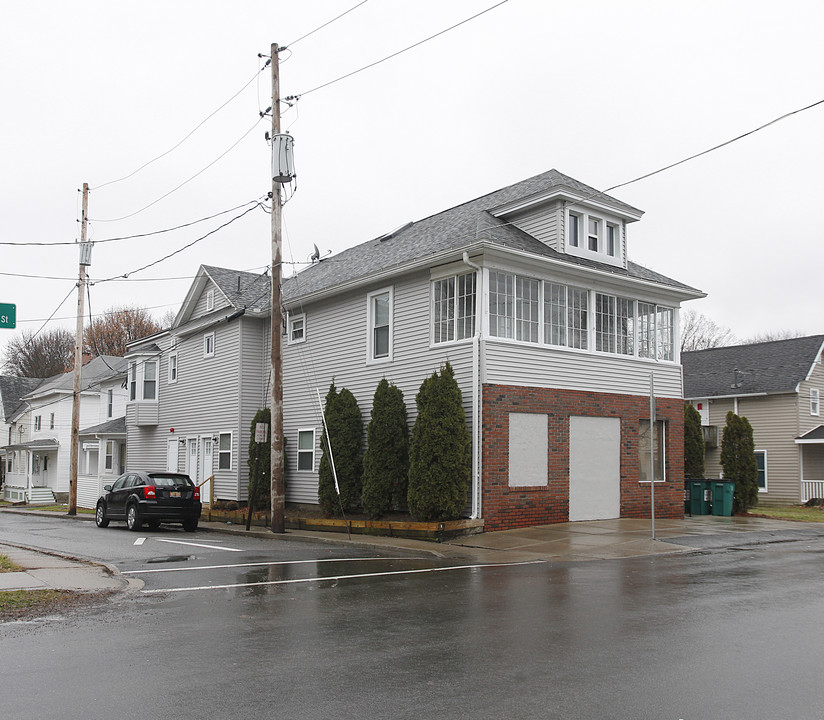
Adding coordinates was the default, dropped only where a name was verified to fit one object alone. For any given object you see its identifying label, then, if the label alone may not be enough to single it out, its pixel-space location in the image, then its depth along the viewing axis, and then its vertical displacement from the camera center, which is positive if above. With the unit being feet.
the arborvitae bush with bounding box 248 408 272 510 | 77.25 -2.81
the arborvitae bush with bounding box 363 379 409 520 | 61.57 -1.43
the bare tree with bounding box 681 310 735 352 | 216.95 +27.39
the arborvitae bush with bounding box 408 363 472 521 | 55.52 -1.22
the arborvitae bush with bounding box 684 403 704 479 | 89.15 -0.62
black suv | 70.44 -5.55
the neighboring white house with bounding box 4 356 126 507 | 158.24 +2.53
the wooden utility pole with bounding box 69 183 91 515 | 98.43 +11.32
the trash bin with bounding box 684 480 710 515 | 77.20 -5.72
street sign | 46.44 +7.33
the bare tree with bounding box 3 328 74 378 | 239.09 +25.56
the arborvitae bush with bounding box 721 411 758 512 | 80.89 -2.63
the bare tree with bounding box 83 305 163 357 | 223.92 +31.66
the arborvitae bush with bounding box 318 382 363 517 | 67.00 -1.75
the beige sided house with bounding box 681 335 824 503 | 107.04 +4.03
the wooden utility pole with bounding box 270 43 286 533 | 63.21 +3.51
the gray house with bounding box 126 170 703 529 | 59.67 +8.05
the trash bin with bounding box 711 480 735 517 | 75.89 -5.58
